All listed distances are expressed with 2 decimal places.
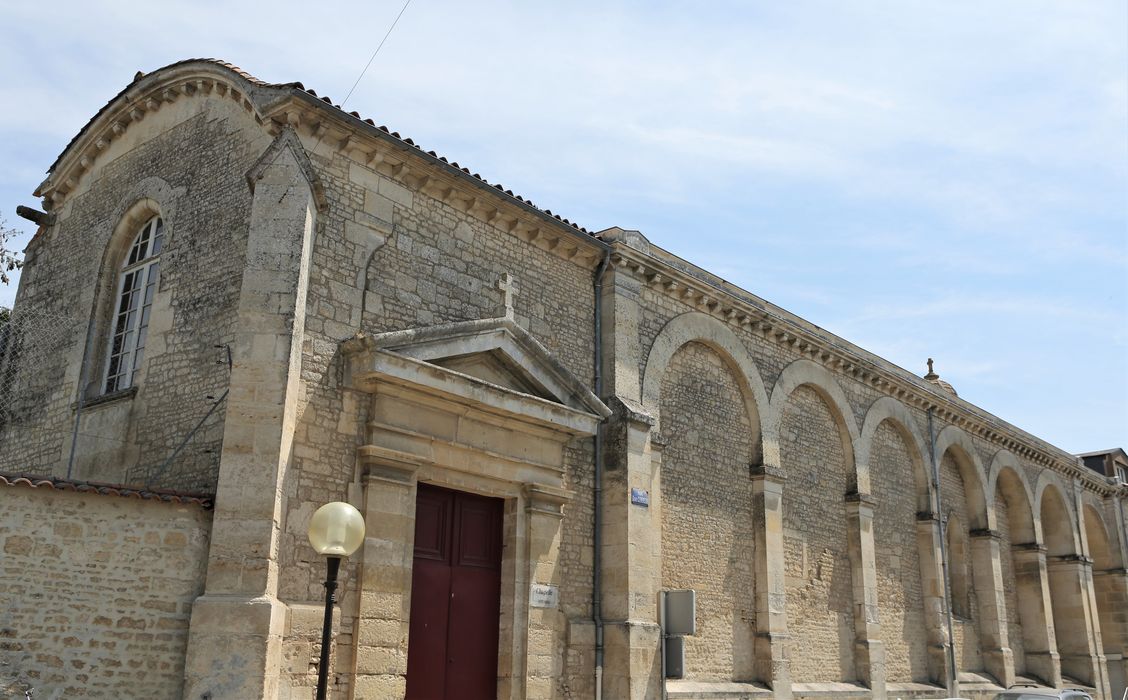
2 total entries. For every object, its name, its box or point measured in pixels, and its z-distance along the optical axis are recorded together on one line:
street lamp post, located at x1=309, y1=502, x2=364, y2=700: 6.29
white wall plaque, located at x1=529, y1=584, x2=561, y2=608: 10.26
